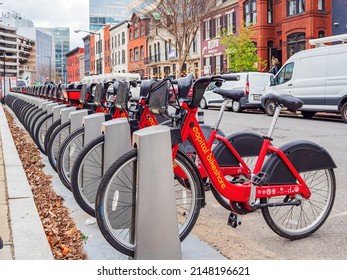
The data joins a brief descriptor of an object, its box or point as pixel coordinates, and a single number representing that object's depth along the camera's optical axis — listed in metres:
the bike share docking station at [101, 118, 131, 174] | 4.48
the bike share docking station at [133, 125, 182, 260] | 3.29
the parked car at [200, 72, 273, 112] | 21.42
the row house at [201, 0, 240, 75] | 36.91
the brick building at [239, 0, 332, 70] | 29.58
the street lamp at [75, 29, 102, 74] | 80.67
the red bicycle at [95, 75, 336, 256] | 3.54
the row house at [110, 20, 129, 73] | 65.44
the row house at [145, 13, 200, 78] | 43.72
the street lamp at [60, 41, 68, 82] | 153.75
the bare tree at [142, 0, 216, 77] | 34.25
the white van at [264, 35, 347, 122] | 15.72
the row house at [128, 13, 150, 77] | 58.09
